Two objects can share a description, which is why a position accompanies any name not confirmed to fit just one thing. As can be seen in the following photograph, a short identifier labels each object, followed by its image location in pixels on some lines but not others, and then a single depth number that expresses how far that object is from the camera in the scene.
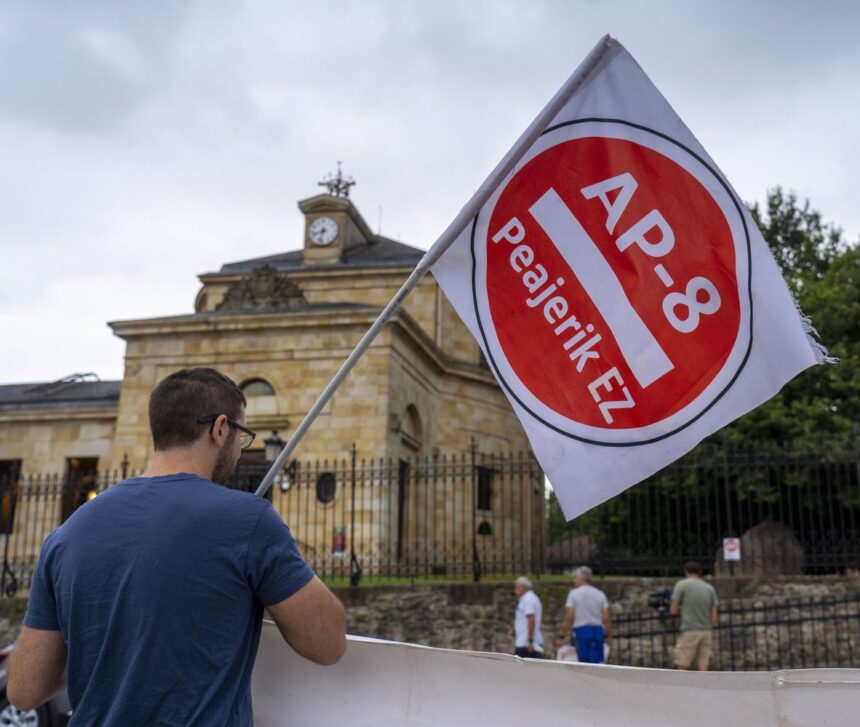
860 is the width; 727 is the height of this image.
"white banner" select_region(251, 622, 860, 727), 2.66
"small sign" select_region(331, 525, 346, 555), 19.02
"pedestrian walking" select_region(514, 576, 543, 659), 11.09
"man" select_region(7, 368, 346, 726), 2.05
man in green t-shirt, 10.80
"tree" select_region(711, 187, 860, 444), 23.69
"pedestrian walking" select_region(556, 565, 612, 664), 10.71
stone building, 22.17
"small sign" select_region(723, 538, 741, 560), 13.80
